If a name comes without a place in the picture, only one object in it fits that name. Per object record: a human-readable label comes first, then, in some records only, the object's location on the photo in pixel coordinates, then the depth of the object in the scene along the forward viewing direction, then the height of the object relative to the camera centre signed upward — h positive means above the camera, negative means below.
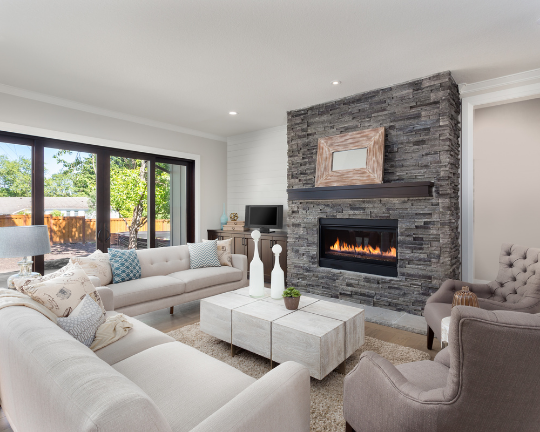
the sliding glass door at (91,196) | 3.95 +0.29
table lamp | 2.42 -0.21
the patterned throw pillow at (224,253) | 4.30 -0.51
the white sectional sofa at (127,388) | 0.79 -0.60
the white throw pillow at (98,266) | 3.15 -0.51
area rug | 1.82 -1.14
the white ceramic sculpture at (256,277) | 2.85 -0.56
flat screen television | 5.28 -0.04
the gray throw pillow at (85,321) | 1.69 -0.58
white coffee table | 2.10 -0.82
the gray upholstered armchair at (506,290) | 2.33 -0.60
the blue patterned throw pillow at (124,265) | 3.38 -0.54
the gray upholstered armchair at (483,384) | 0.99 -0.55
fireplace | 3.92 -0.40
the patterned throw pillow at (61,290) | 1.78 -0.44
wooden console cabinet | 4.98 -0.50
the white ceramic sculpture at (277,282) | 2.73 -0.58
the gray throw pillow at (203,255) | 4.16 -0.53
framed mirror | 3.80 +0.70
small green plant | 2.51 -0.61
